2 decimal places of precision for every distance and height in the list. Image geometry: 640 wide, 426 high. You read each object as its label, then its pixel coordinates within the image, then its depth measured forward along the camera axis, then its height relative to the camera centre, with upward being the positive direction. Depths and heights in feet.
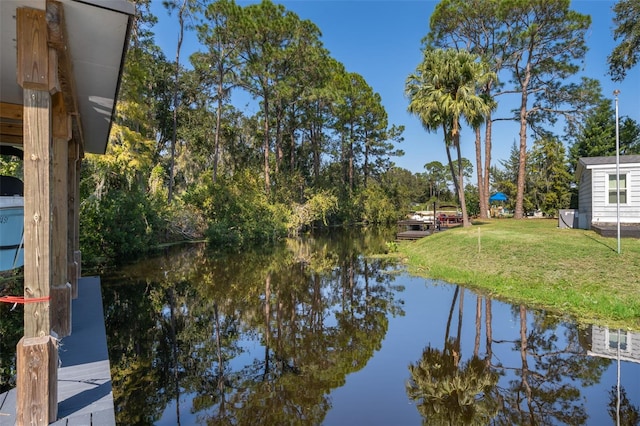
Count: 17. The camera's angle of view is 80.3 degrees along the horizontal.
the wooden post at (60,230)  14.17 -0.60
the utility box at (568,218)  53.67 -1.44
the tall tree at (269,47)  74.28 +33.58
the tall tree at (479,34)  72.69 +35.42
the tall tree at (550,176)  91.99 +8.38
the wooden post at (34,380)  8.71 -3.83
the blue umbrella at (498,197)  96.27 +3.03
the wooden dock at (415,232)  65.41 -4.06
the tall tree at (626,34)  55.77 +26.24
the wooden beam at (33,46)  8.84 +4.02
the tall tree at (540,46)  69.00 +31.06
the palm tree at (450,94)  53.11 +16.73
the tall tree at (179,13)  66.08 +35.43
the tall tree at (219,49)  72.13 +32.63
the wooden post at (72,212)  20.42 +0.16
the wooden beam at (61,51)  8.89 +4.42
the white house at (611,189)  42.34 +2.04
